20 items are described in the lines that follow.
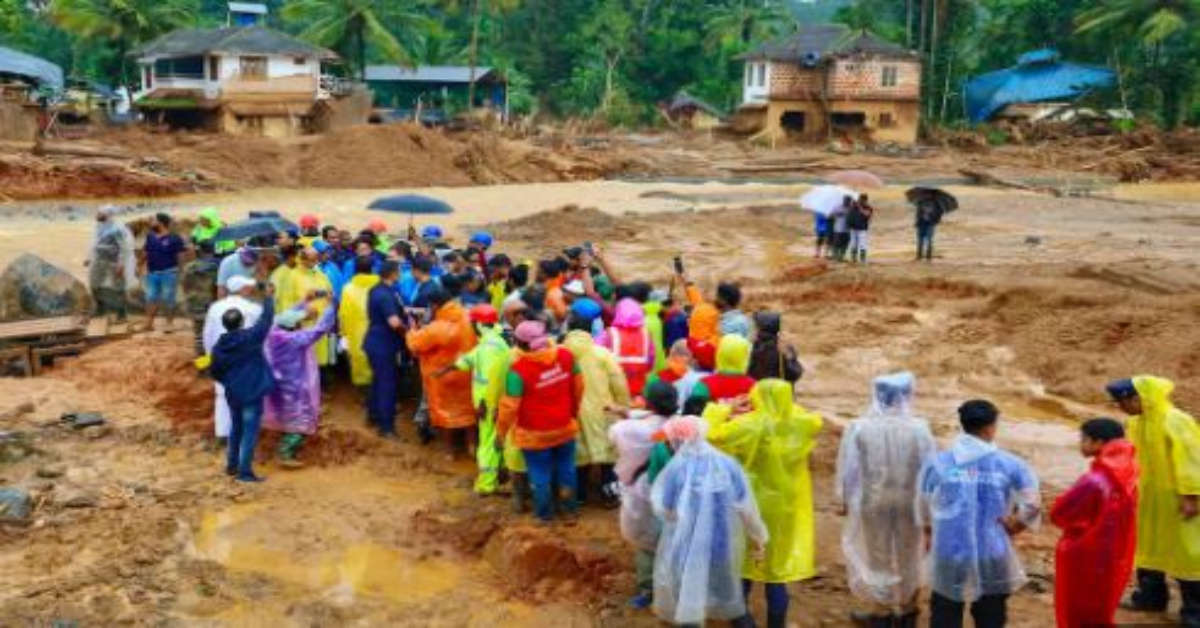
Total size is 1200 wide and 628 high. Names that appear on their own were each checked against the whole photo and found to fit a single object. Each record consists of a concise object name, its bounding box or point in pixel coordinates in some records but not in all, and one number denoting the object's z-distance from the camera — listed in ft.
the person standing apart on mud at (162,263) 40.93
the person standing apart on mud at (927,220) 65.31
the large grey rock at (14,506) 25.18
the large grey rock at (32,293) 43.83
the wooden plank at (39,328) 38.30
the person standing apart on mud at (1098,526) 17.89
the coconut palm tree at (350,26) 147.02
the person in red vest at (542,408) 23.58
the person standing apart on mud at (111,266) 41.65
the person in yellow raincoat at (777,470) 19.01
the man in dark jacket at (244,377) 26.81
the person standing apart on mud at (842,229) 63.98
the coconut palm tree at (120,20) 140.67
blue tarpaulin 164.14
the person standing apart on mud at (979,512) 17.67
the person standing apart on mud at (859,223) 63.26
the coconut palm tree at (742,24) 197.26
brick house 164.66
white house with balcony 137.80
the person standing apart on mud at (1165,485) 19.31
